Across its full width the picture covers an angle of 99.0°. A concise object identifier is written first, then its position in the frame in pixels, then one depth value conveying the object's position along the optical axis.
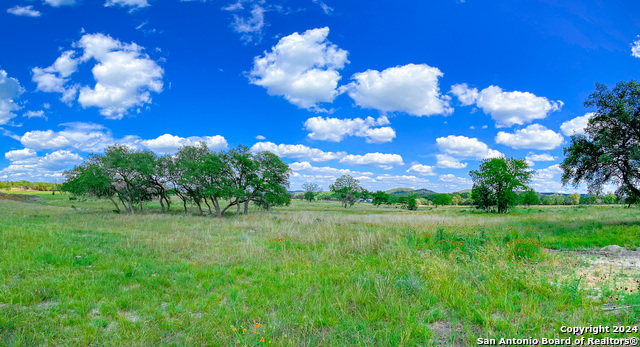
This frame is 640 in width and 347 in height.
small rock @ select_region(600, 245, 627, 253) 10.62
